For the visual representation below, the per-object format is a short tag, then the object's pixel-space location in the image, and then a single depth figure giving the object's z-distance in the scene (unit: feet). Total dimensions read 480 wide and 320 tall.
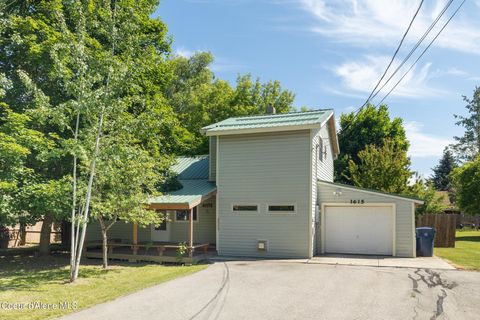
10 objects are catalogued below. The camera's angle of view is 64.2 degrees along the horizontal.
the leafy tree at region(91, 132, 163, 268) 39.22
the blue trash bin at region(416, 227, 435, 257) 52.65
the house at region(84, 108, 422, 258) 50.80
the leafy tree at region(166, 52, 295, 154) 117.08
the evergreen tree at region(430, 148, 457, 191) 206.80
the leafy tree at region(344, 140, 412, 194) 74.02
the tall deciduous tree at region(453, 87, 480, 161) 159.12
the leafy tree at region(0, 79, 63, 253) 37.96
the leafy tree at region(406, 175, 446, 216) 78.69
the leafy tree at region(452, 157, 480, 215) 92.94
